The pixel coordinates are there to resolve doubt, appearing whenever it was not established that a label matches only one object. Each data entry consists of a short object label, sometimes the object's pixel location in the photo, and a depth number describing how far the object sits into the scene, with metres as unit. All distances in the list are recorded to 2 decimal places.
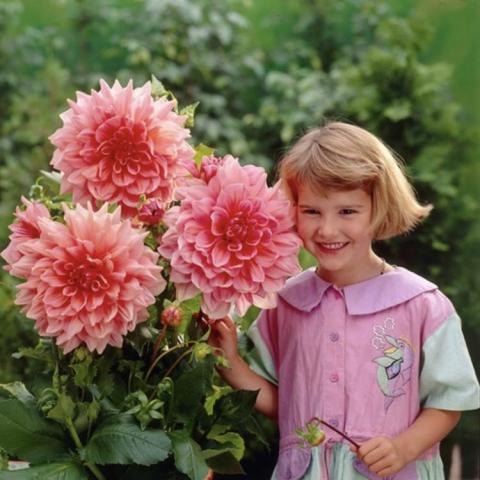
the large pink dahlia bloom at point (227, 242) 2.19
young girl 2.36
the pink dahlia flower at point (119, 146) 2.22
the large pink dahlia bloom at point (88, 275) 2.14
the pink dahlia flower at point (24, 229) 2.20
